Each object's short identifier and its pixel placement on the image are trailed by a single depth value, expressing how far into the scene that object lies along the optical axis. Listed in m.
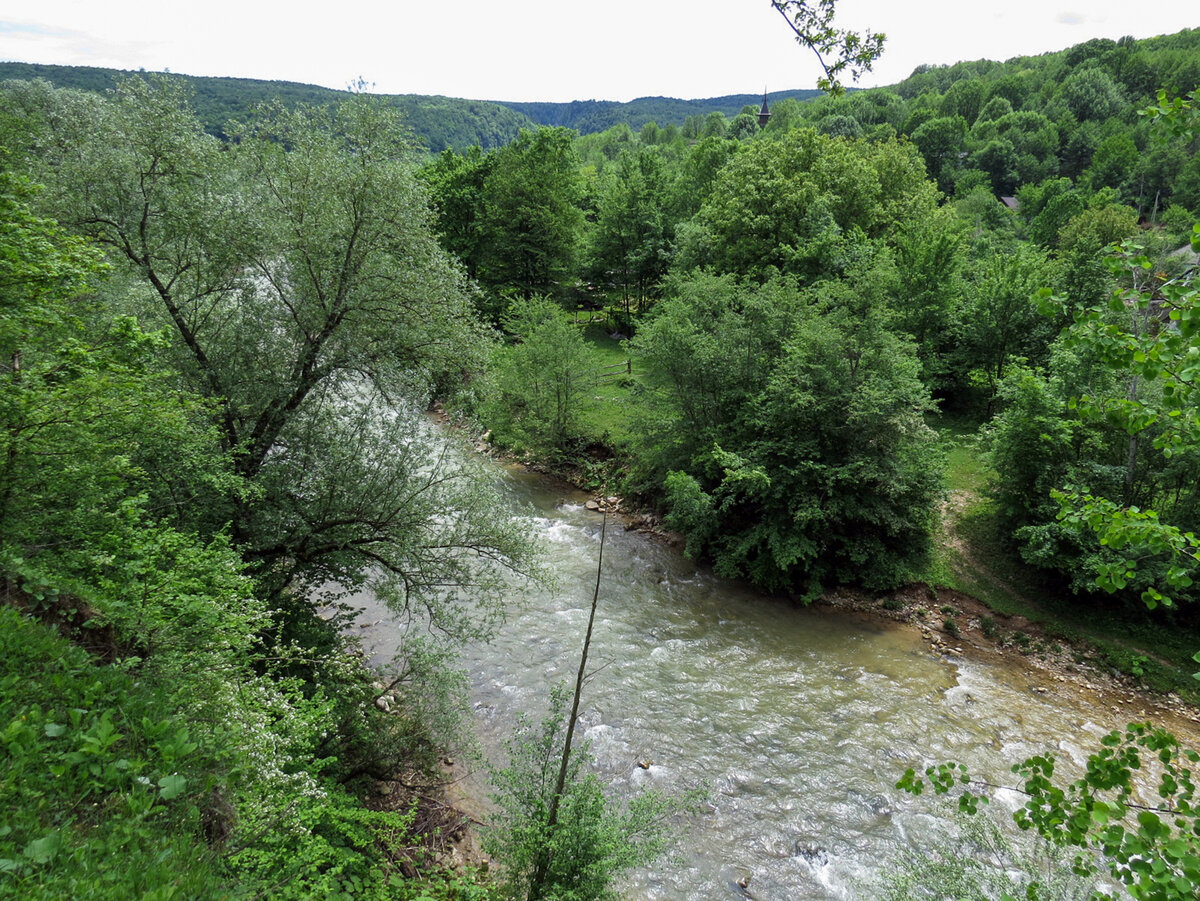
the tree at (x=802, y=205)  26.06
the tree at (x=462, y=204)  41.53
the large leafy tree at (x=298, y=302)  10.22
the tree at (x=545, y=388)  24.28
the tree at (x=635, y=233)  39.47
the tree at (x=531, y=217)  39.22
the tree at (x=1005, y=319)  24.45
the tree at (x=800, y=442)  16.38
